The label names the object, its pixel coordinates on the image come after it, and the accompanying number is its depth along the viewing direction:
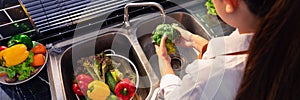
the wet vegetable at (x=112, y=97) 1.00
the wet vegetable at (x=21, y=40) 1.00
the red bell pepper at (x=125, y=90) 1.00
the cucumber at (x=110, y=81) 1.04
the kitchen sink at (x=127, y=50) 1.03
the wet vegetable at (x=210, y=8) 1.18
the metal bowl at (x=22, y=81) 0.98
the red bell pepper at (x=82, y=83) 1.01
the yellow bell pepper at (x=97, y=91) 0.97
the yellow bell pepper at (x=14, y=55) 0.96
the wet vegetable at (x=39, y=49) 1.03
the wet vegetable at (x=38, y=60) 1.01
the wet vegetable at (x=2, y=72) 0.96
